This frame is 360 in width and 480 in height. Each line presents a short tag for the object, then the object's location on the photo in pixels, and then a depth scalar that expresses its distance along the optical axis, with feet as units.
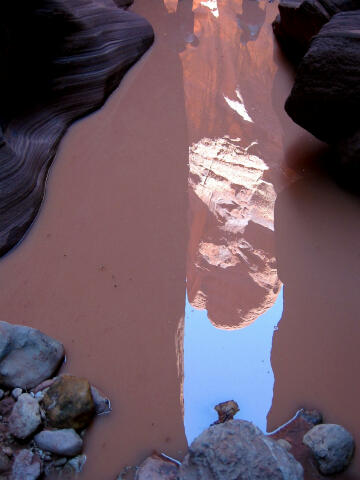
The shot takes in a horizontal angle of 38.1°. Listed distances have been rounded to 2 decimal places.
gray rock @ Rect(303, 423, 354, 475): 5.56
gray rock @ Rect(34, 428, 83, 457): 5.50
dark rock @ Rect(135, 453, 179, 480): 5.36
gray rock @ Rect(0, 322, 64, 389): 6.04
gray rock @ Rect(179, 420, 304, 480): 4.69
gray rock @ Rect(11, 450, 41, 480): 5.27
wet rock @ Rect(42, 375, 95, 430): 5.68
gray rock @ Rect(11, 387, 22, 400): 5.92
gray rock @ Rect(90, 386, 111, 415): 6.02
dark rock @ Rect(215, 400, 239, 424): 6.01
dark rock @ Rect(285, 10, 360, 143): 8.85
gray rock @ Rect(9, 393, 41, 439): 5.55
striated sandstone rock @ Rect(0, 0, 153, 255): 8.57
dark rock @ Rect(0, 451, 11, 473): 5.25
